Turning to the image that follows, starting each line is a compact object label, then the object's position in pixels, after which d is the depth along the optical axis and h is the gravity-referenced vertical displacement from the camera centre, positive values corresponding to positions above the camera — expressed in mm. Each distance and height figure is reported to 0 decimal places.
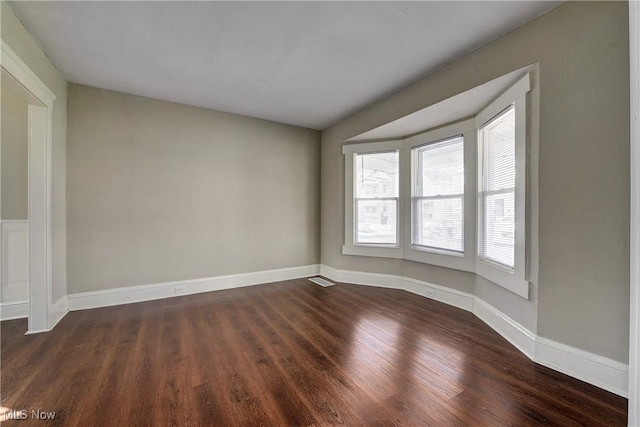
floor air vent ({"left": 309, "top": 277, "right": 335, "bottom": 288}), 4137 -1135
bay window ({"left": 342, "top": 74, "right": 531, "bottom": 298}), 2287 +230
